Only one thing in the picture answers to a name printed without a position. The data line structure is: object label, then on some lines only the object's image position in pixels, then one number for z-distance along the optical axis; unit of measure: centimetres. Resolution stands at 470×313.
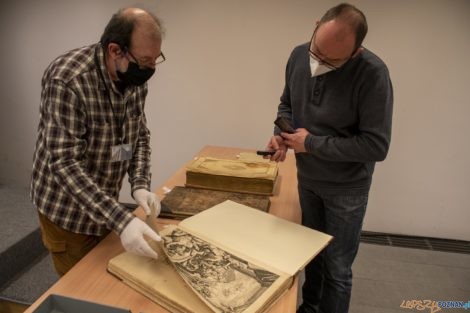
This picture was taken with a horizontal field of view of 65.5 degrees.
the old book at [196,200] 135
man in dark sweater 121
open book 88
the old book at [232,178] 158
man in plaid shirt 105
